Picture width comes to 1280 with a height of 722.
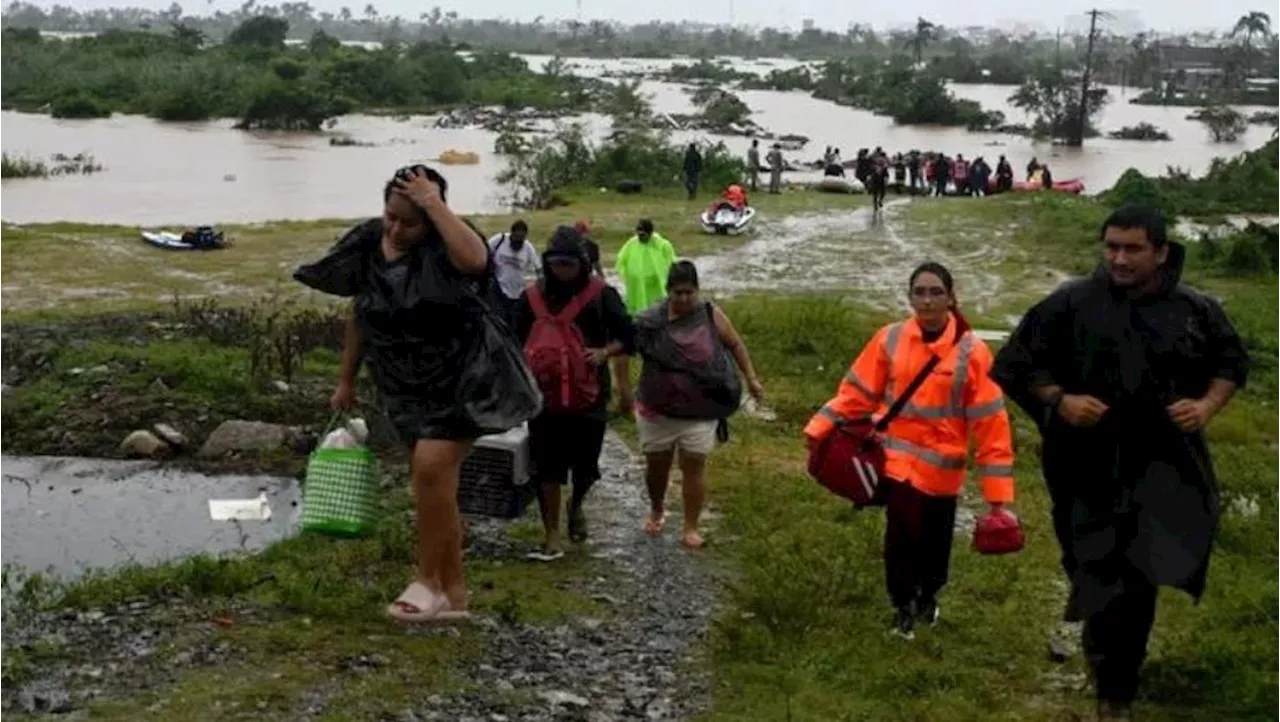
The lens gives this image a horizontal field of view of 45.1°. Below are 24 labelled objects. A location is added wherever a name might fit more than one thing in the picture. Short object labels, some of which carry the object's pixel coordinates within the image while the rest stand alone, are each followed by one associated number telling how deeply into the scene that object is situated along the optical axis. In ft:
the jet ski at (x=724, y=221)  76.69
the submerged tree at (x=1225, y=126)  206.39
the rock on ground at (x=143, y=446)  31.40
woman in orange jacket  16.83
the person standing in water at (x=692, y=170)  98.17
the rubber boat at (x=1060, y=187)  107.96
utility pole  184.75
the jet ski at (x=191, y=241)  64.28
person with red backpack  19.89
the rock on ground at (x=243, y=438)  31.27
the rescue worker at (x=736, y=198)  79.20
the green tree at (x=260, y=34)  289.74
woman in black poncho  15.62
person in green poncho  35.70
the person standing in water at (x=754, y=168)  108.06
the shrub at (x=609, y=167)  105.50
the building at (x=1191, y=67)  331.98
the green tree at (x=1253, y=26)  330.34
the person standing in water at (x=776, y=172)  105.91
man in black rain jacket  13.83
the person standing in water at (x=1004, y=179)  112.57
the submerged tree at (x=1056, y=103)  197.88
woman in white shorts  20.93
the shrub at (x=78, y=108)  193.68
